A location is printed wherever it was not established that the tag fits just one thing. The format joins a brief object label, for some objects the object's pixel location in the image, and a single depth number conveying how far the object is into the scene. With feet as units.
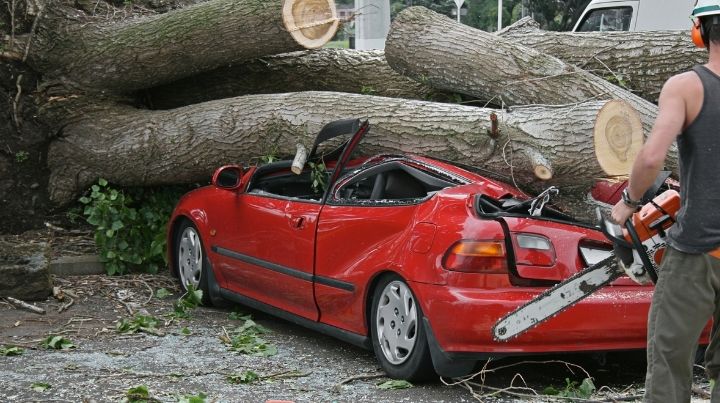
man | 11.88
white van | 44.60
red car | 17.58
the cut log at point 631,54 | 28.73
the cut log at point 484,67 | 25.55
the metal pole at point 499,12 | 93.91
